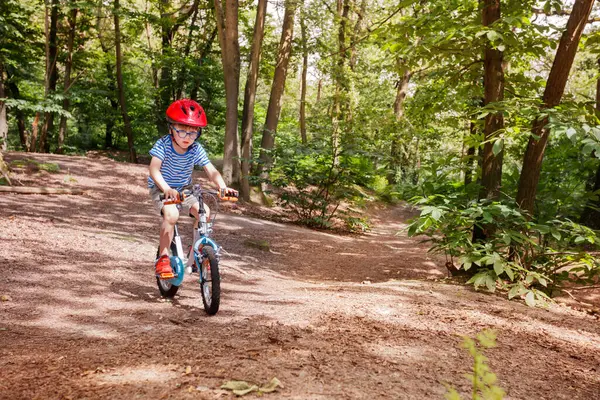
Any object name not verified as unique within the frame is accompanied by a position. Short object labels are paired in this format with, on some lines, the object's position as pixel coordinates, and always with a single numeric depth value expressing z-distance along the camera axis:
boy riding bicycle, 4.41
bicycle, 4.19
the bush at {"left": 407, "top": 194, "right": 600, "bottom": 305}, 4.95
